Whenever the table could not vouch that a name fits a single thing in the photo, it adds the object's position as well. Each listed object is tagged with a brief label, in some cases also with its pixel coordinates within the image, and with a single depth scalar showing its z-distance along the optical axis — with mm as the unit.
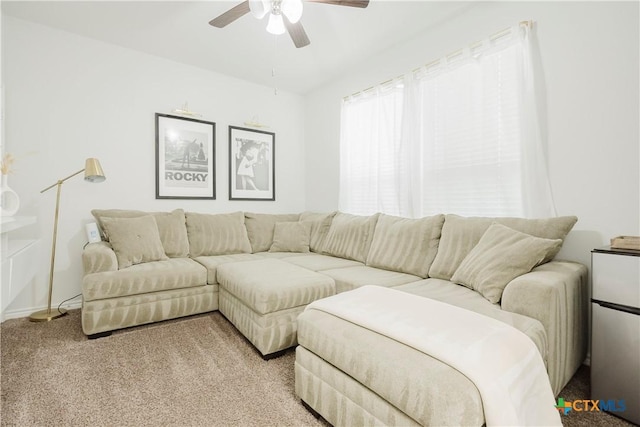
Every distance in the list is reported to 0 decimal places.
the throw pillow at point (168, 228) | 2842
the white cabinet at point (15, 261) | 1438
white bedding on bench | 884
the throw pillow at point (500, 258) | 1620
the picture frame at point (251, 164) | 3816
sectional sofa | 1070
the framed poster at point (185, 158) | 3305
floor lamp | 2541
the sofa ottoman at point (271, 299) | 1903
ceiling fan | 1795
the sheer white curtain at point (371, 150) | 3094
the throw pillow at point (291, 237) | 3498
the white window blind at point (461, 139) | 2086
